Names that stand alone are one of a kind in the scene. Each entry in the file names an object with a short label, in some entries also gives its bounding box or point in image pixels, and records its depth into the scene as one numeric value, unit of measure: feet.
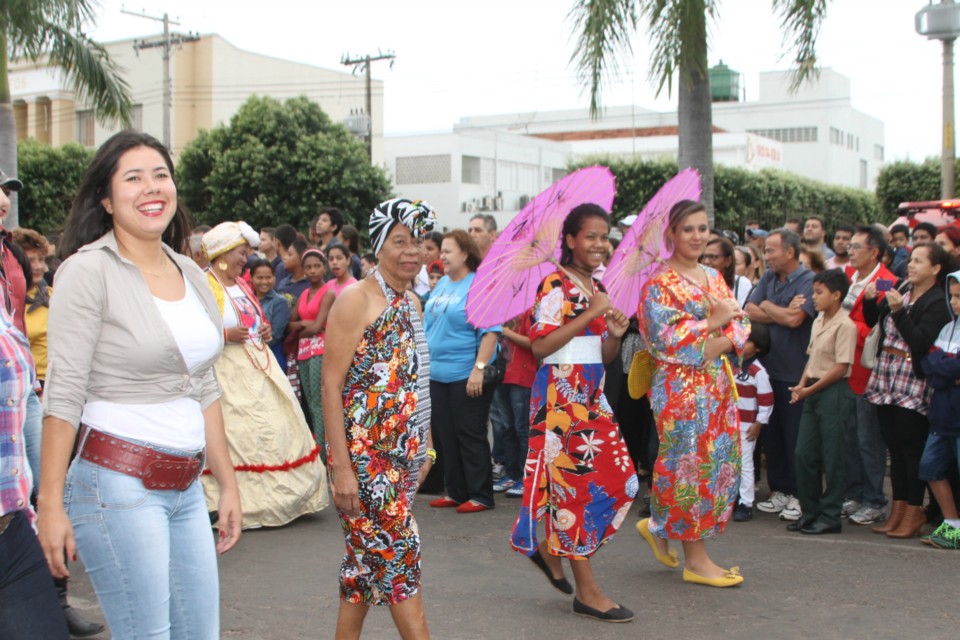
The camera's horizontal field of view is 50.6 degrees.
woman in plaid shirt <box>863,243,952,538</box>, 21.26
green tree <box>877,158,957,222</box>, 103.19
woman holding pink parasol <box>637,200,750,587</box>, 18.17
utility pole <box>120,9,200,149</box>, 117.60
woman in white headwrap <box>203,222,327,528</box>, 22.76
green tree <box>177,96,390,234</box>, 91.40
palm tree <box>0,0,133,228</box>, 42.75
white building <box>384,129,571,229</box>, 156.56
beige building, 135.95
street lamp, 47.24
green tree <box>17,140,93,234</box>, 94.94
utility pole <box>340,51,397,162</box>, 127.34
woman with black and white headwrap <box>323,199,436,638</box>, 13.04
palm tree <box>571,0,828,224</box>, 33.55
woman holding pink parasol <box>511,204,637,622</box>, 16.80
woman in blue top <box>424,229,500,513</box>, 24.90
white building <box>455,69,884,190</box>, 196.03
